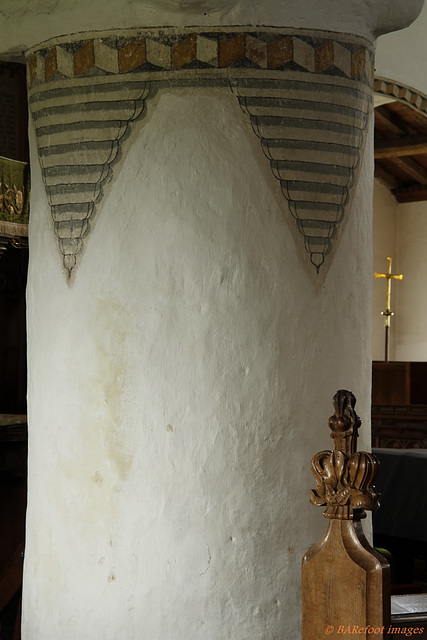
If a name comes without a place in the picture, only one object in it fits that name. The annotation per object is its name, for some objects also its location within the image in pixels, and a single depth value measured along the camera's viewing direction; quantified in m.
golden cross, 12.98
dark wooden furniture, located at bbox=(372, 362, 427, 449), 10.20
